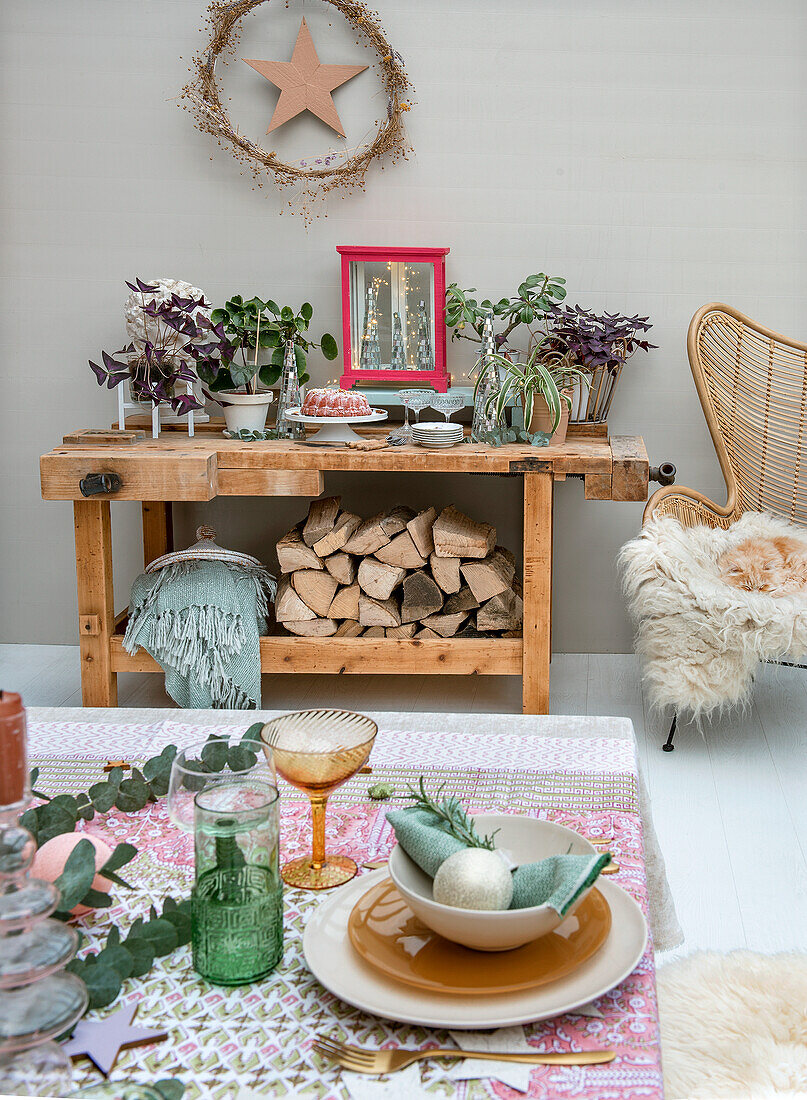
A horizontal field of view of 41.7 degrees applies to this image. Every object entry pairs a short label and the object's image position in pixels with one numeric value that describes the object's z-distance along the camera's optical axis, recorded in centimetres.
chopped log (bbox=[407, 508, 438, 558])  279
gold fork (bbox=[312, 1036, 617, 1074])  80
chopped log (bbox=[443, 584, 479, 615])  280
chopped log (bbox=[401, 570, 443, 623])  279
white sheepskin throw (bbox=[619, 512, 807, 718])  244
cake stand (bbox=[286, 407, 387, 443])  277
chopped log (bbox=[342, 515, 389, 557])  279
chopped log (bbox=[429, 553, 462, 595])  278
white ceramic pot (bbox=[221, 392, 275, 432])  295
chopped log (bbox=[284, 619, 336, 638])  280
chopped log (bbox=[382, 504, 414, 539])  281
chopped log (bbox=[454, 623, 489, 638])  283
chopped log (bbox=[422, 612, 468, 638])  280
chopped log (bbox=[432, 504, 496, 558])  277
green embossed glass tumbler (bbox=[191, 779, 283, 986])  90
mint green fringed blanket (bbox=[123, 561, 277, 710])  269
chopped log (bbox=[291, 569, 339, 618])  281
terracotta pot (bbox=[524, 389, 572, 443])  283
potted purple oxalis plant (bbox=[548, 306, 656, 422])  296
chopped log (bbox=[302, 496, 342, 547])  281
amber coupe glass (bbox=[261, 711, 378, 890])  104
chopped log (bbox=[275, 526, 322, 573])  280
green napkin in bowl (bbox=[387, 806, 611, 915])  85
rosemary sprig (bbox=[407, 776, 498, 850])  97
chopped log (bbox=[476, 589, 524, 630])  279
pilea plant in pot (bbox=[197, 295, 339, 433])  296
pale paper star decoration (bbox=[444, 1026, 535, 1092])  79
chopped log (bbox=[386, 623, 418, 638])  279
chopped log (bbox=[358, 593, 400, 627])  279
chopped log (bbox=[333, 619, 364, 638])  281
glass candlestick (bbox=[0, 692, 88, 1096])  71
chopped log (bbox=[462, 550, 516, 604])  277
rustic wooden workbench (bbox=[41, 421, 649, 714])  259
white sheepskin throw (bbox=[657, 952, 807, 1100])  132
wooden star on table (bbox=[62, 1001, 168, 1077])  80
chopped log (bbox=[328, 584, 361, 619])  281
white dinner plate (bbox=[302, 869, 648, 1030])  82
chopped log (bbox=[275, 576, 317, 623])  279
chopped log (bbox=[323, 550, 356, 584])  279
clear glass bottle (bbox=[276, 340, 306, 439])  297
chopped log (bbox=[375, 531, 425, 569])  279
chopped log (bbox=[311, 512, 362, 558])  279
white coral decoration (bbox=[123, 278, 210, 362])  286
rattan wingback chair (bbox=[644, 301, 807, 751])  309
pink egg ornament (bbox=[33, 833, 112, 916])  98
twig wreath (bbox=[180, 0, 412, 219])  310
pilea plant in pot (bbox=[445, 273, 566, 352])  302
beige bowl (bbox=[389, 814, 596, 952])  84
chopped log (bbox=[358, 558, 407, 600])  279
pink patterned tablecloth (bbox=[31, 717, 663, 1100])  79
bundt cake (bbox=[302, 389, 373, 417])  282
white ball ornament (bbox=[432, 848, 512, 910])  87
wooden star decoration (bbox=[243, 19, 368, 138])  313
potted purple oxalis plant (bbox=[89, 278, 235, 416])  279
